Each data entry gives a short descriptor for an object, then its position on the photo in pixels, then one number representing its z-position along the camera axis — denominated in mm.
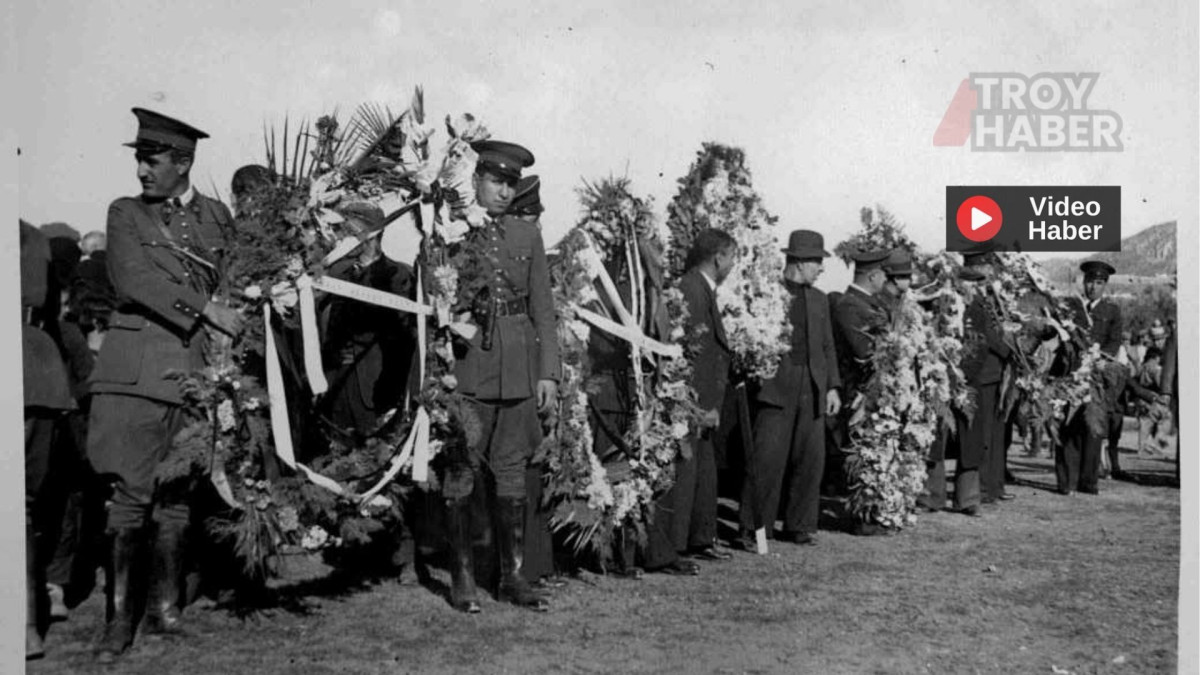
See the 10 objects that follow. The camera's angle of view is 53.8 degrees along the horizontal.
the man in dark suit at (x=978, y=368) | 9781
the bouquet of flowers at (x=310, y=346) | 5426
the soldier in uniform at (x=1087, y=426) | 11086
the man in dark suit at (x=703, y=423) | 7293
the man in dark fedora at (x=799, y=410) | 8391
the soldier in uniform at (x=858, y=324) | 9133
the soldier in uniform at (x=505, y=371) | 6129
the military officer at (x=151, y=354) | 5395
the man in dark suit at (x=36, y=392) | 5383
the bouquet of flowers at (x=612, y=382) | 6613
